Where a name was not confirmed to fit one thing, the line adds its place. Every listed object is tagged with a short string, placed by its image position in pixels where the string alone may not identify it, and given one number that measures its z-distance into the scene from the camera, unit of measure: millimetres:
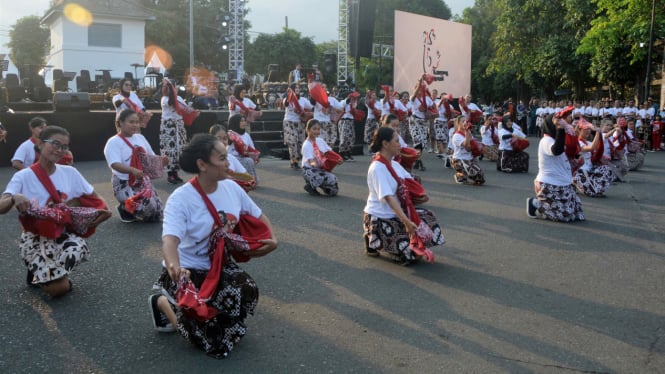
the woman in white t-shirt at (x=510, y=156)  14372
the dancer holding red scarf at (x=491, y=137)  15711
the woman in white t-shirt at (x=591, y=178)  10914
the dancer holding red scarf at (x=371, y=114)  17312
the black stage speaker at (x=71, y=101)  15469
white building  41031
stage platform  14758
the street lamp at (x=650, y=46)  25520
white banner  26812
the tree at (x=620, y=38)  27359
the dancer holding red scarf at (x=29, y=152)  8250
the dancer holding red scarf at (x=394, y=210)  6145
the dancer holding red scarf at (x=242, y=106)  13633
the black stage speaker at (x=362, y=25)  24906
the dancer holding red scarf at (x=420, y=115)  16328
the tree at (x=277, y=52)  56125
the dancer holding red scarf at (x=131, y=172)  7883
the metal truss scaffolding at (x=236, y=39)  30734
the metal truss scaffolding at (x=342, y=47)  29212
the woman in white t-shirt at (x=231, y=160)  8166
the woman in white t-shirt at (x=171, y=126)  11508
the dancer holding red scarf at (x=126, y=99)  11703
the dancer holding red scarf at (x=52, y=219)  5133
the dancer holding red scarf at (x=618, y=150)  12875
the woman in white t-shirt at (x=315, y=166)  10617
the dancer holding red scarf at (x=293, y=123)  14781
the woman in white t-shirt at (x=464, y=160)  12258
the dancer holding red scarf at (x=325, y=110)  14969
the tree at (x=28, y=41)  56459
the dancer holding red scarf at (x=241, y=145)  10594
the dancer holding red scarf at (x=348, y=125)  16422
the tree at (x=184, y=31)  48719
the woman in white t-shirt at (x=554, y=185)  8562
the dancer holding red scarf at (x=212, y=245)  4051
